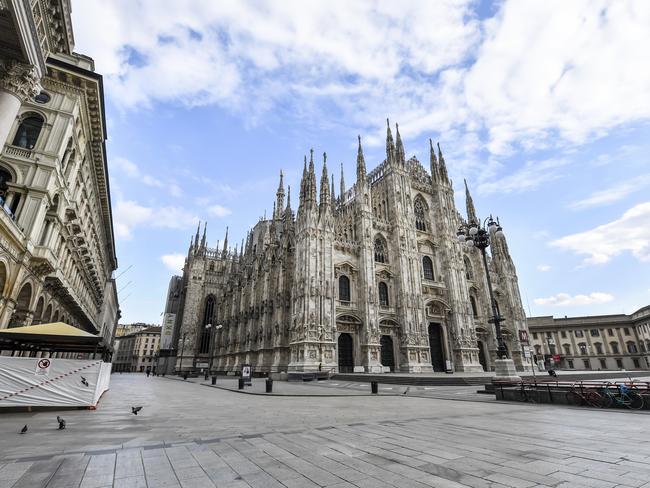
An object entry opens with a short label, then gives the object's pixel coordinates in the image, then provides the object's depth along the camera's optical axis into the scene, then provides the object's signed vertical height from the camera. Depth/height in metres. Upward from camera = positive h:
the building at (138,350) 88.69 +2.82
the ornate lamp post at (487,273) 14.45 +4.05
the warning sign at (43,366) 9.26 -0.17
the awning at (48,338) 9.66 +0.64
